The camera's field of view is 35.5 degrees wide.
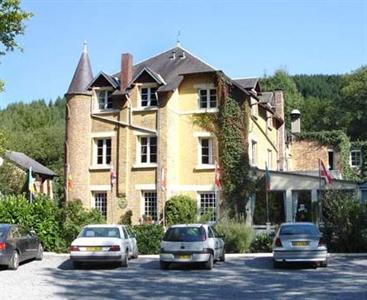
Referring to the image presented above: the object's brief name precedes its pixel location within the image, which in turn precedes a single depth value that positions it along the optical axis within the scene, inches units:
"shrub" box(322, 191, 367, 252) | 949.2
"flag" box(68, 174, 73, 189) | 1336.6
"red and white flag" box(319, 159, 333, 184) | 1193.2
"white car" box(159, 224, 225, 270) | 728.3
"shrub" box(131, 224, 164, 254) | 1009.5
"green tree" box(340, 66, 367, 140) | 2464.3
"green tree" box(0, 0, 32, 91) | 828.6
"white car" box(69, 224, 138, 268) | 751.7
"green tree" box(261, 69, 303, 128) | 2753.4
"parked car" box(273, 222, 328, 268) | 738.2
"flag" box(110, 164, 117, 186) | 1311.5
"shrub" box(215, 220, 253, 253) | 992.9
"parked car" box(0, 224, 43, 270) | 738.8
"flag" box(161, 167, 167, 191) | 1274.6
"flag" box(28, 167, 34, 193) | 1311.5
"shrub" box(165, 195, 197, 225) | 1253.7
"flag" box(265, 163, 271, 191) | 1238.4
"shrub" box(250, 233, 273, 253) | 997.8
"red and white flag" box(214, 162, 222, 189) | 1229.8
